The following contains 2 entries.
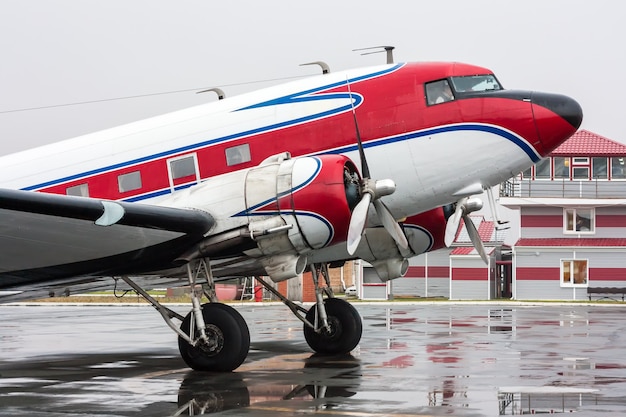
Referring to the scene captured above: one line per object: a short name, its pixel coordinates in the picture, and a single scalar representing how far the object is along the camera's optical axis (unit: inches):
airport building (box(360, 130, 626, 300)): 2101.4
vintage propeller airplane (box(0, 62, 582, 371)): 563.2
